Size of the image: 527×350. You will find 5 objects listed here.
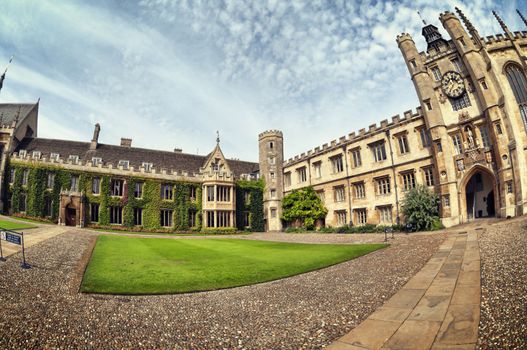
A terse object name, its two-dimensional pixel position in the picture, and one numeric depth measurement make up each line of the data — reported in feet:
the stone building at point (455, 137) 77.25
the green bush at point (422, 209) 82.64
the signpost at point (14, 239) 30.99
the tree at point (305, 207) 125.59
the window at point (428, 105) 92.01
